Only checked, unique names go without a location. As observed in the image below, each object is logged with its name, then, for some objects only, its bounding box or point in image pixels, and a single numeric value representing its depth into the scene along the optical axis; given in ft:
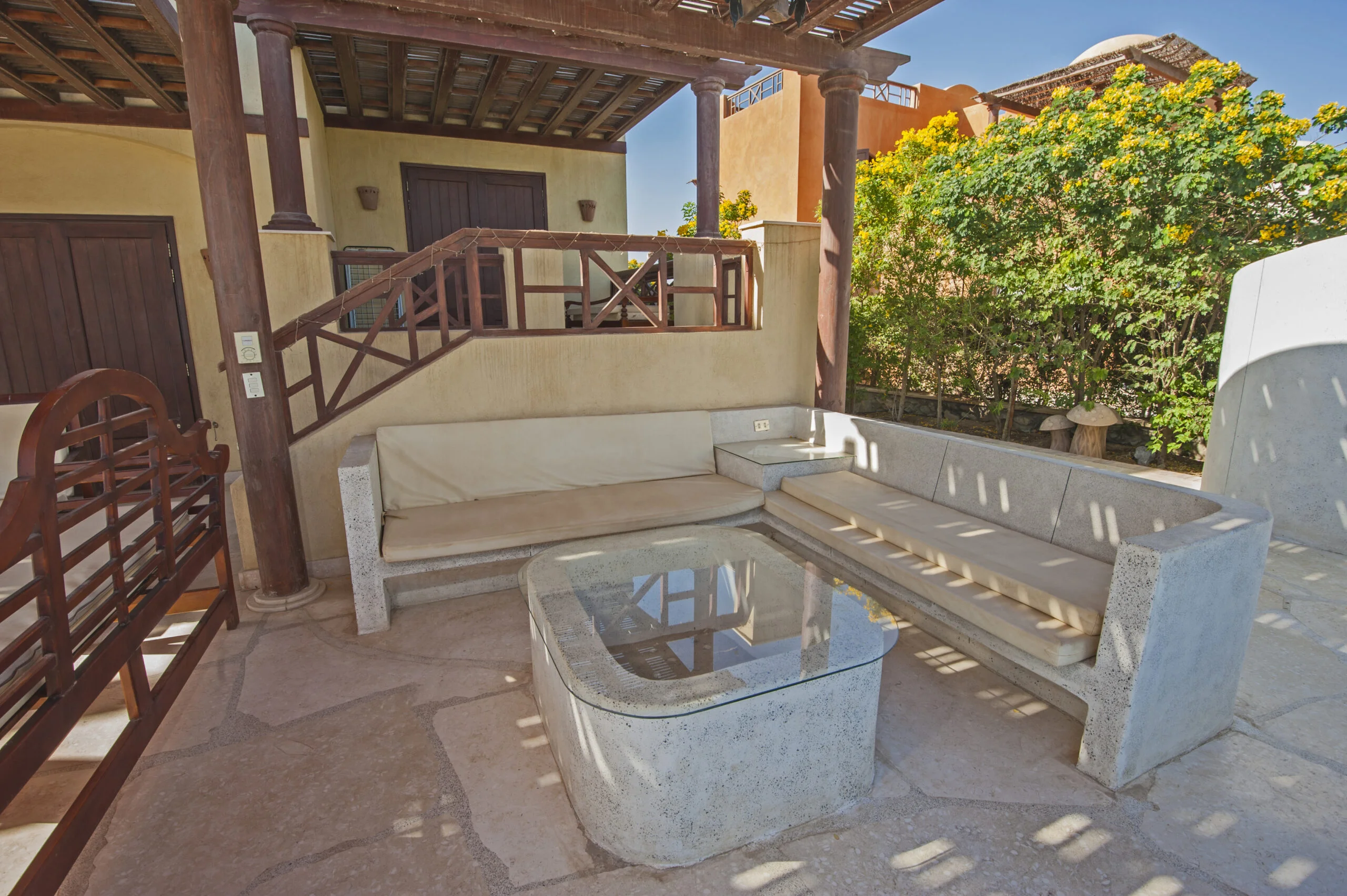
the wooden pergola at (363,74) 10.72
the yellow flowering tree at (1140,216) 16.28
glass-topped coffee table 5.98
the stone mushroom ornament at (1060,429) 21.31
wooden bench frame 5.29
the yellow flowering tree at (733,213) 33.60
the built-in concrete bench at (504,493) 10.68
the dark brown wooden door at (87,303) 18.52
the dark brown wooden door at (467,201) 26.30
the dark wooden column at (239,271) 10.19
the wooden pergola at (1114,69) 36.11
